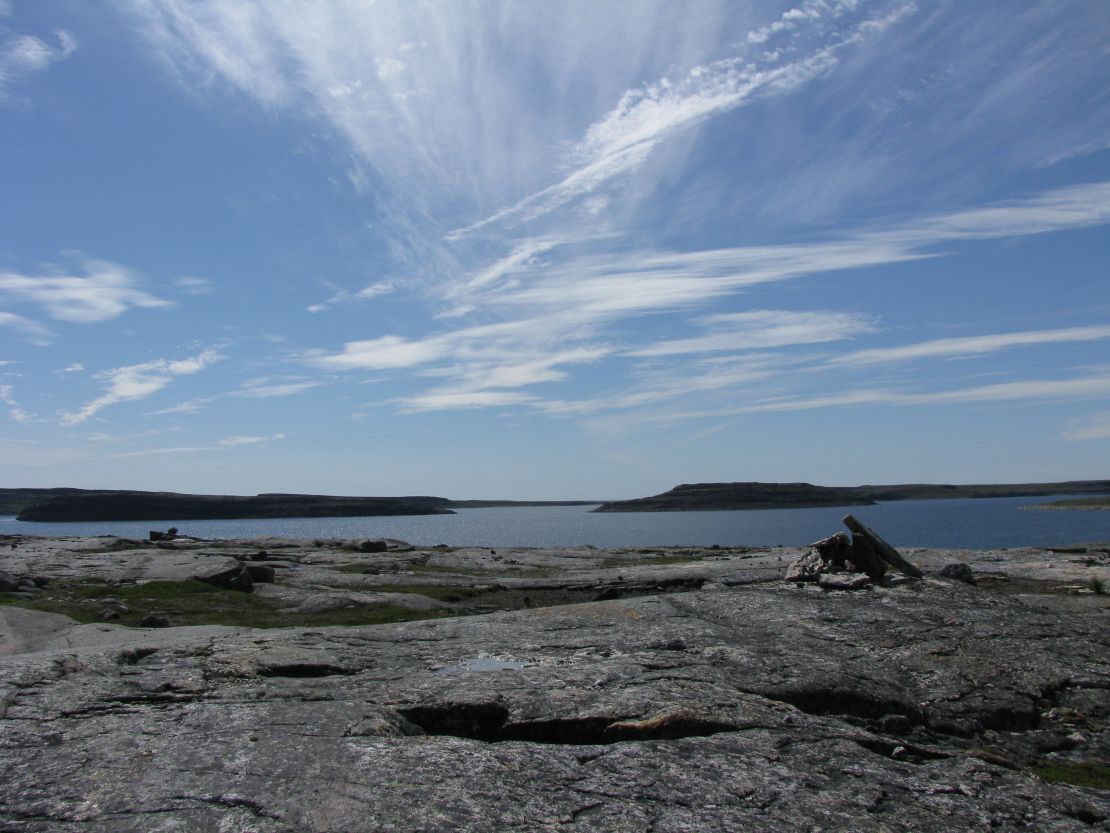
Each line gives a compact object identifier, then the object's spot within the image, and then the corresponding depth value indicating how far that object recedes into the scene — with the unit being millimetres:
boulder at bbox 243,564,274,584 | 35906
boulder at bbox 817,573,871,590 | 22656
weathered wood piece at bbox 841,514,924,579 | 25138
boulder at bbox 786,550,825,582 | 25141
